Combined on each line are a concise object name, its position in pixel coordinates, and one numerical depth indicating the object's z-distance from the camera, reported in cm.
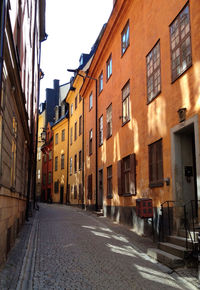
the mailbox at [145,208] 724
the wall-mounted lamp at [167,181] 670
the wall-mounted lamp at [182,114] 609
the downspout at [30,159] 1179
